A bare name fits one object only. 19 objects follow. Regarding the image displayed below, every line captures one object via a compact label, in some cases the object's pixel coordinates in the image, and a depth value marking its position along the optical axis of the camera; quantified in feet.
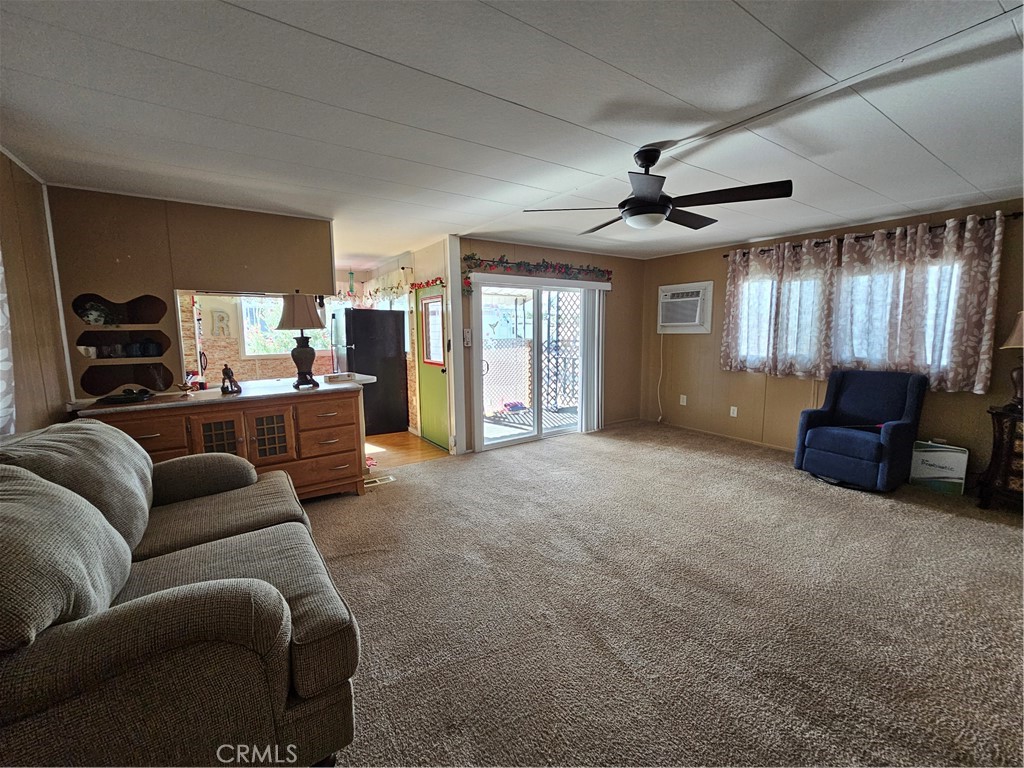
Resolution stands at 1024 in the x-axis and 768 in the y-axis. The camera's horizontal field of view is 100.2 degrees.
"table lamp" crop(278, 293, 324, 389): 10.55
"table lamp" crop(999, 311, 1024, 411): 9.05
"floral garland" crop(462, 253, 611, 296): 13.94
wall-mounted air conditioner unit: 16.37
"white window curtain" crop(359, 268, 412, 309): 17.33
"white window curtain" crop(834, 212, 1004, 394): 10.19
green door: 14.74
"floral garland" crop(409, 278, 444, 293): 14.26
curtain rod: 9.85
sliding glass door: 15.08
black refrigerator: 16.37
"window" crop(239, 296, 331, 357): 11.43
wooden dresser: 8.49
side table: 9.09
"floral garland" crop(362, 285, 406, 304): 17.77
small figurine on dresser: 9.73
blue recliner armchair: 10.15
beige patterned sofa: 2.83
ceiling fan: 6.57
